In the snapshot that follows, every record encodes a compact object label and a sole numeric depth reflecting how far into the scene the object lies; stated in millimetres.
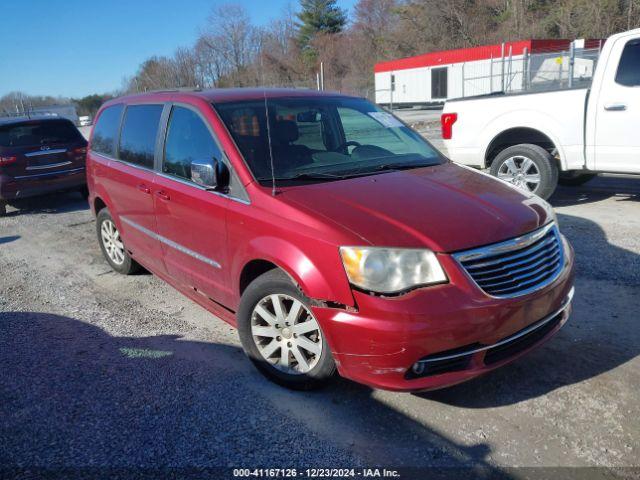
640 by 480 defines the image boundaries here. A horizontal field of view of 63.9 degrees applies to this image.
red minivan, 2598
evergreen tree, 64188
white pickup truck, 6121
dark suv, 8625
